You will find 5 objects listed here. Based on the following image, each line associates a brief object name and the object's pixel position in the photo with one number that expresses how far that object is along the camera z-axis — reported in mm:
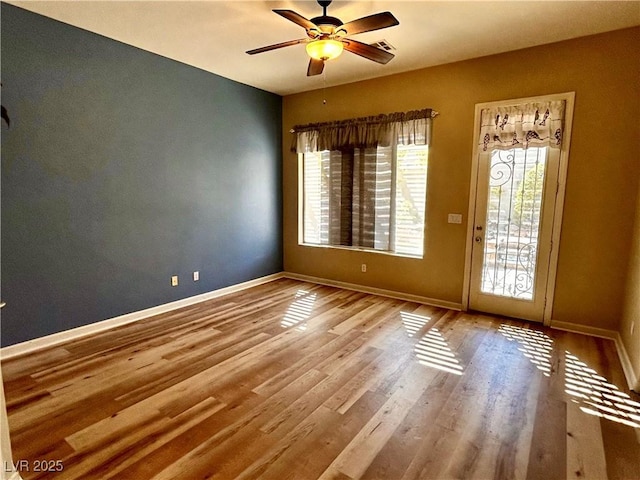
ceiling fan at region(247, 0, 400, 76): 2422
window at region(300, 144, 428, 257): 4508
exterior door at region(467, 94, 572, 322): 3609
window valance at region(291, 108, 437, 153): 4289
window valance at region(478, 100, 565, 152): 3484
